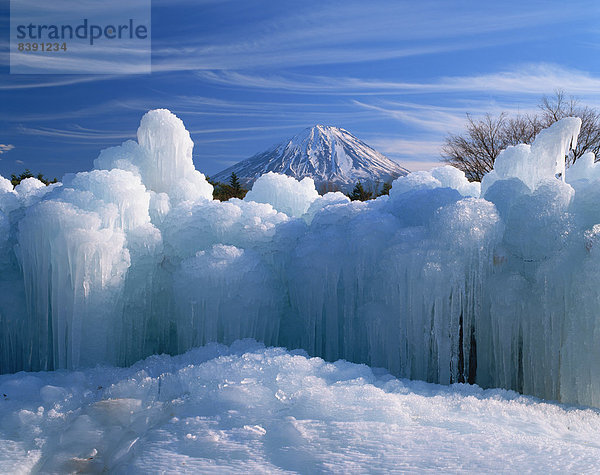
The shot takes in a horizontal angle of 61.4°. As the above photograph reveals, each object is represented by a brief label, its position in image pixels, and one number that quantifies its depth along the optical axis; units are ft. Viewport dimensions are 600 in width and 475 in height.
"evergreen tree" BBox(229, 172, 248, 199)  117.44
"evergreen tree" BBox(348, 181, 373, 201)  110.98
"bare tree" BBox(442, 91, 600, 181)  79.77
